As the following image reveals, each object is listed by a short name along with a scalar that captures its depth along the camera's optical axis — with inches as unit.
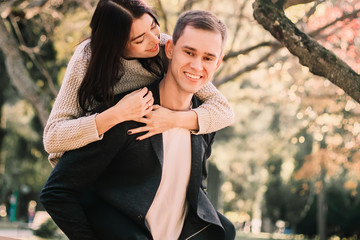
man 108.1
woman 111.6
